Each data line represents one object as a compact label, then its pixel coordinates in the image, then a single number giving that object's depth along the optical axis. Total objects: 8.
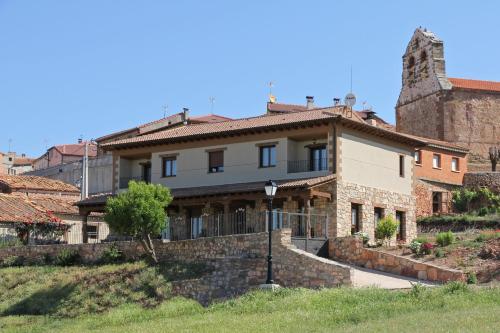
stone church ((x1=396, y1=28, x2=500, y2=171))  63.44
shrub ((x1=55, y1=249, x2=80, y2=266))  39.19
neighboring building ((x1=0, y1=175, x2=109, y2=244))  46.41
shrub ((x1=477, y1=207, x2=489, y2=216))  50.75
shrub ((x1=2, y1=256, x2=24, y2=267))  41.19
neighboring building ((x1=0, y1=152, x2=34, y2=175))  96.35
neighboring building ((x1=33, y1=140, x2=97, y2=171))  79.38
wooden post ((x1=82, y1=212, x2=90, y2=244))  43.81
